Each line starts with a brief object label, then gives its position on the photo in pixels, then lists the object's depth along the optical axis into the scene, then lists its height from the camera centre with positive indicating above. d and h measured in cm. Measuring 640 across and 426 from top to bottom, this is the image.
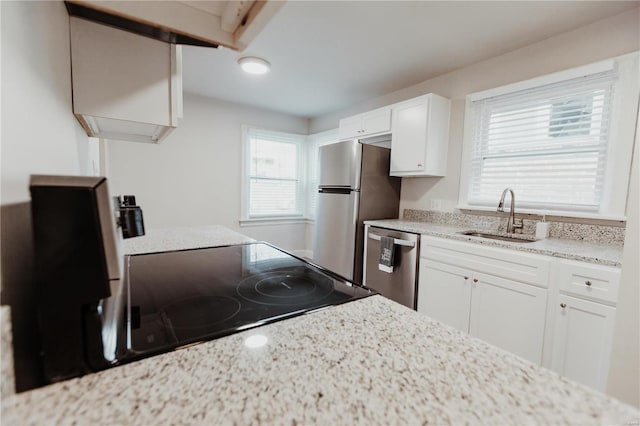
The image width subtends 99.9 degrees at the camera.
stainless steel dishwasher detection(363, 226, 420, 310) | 230 -64
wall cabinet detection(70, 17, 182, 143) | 91 +40
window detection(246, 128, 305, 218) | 413 +31
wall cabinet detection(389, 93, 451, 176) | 259 +64
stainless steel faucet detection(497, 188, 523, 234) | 217 -13
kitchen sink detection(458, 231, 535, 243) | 209 -29
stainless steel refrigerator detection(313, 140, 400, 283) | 286 -2
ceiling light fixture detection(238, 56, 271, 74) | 251 +122
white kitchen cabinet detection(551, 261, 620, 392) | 137 -62
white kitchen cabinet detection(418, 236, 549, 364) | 163 -63
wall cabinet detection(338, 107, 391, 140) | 295 +84
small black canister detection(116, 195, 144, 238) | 65 -8
